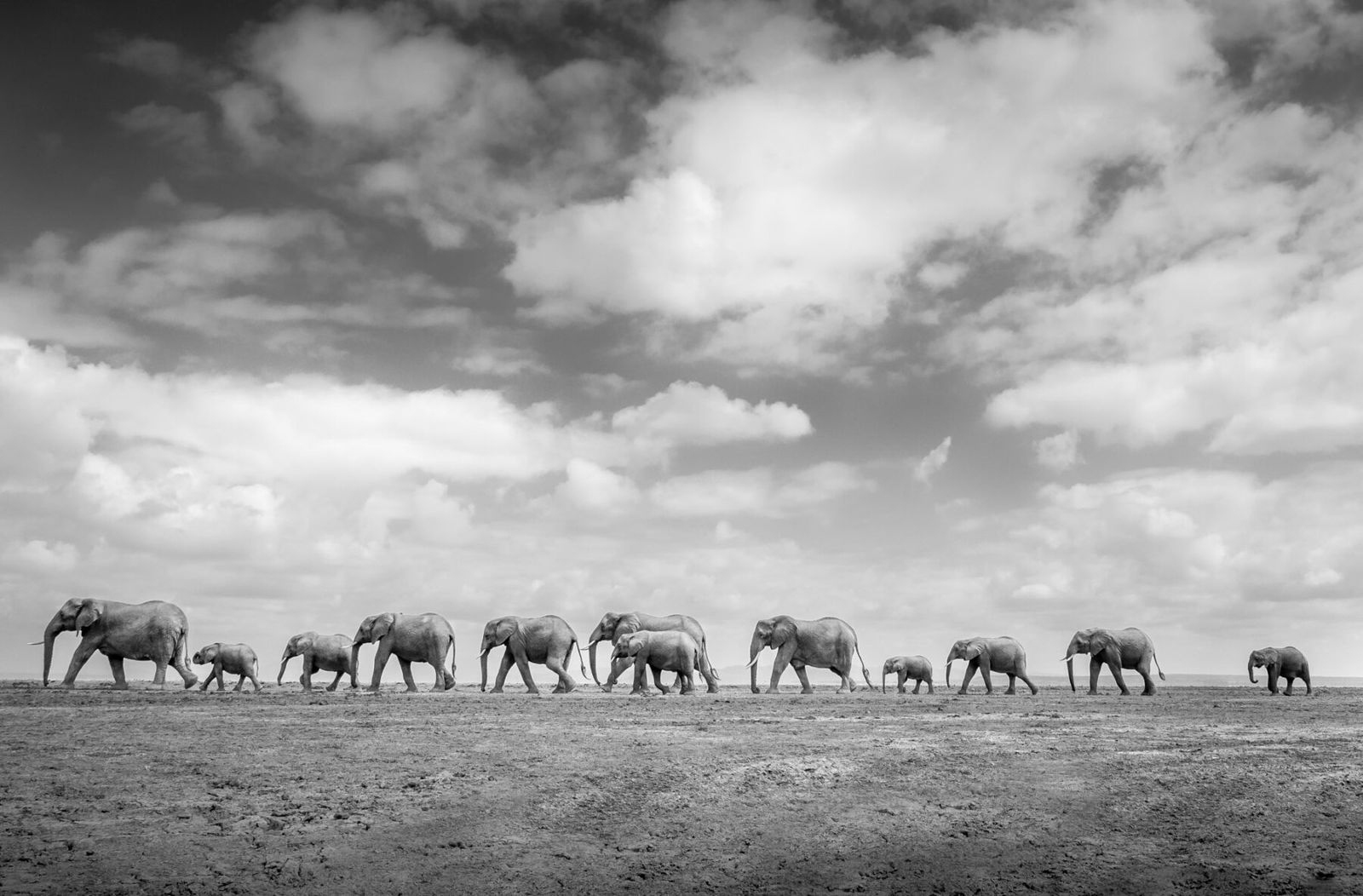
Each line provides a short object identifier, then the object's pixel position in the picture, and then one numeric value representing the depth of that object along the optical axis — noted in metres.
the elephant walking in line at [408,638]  38.50
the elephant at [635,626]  44.00
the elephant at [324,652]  41.72
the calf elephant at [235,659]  40.94
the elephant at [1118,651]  46.41
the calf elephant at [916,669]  54.28
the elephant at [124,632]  33.06
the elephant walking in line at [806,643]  45.12
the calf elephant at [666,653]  36.81
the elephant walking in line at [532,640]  39.03
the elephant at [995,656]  49.00
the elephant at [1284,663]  50.00
